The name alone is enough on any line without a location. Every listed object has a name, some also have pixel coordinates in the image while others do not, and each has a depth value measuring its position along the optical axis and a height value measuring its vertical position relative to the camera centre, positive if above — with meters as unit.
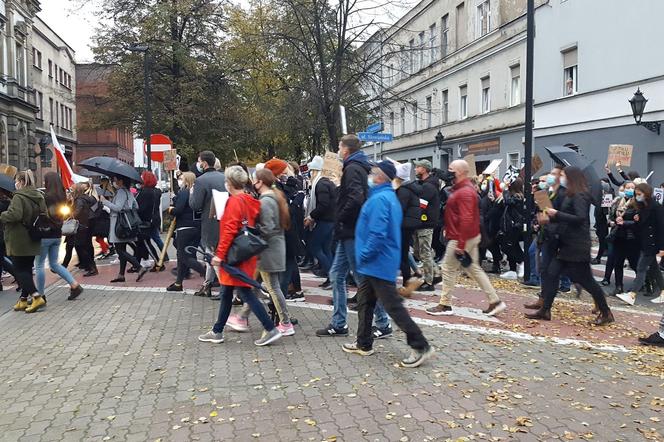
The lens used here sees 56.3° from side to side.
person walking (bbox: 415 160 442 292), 8.86 -0.10
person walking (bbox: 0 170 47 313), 7.88 -0.52
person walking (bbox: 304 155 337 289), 8.29 -0.26
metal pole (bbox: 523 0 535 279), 10.09 +1.06
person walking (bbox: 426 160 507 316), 7.22 -0.42
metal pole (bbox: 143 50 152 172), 23.32 +3.65
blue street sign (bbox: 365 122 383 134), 12.78 +1.45
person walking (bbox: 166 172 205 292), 8.93 -0.43
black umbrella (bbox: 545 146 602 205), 8.44 +0.51
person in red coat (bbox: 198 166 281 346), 5.88 -0.56
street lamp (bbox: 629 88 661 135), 16.19 +2.46
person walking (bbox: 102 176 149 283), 9.96 -0.17
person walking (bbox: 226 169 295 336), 6.29 -0.39
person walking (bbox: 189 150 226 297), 8.10 +0.02
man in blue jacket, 5.34 -0.45
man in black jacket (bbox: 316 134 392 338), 6.40 -0.28
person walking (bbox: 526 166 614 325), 6.98 -0.48
